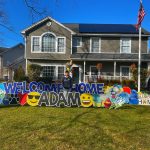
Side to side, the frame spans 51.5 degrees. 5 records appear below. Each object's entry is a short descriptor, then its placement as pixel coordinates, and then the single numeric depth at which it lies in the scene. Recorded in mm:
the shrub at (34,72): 14415
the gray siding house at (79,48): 15053
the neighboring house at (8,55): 26235
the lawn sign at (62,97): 6442
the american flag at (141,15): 9736
